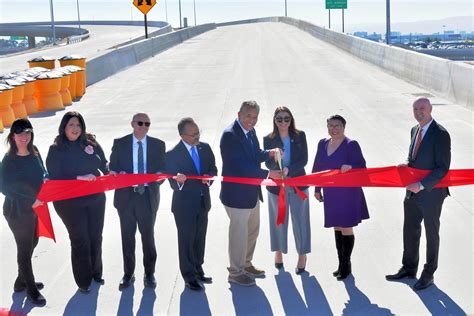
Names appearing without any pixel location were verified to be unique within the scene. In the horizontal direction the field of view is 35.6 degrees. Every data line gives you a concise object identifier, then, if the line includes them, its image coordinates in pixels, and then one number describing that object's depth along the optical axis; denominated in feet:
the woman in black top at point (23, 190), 22.27
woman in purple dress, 24.14
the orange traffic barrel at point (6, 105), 59.47
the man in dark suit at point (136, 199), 23.89
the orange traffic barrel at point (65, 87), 73.56
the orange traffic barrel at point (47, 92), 69.67
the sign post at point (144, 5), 129.70
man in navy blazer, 23.41
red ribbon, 23.38
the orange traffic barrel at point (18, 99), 62.99
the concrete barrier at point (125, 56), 97.36
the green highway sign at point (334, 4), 275.61
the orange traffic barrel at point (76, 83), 77.51
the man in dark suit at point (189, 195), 23.50
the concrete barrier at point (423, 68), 65.82
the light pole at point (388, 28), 116.67
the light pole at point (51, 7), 227.90
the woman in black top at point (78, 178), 23.02
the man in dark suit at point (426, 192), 22.77
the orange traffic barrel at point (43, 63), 85.38
